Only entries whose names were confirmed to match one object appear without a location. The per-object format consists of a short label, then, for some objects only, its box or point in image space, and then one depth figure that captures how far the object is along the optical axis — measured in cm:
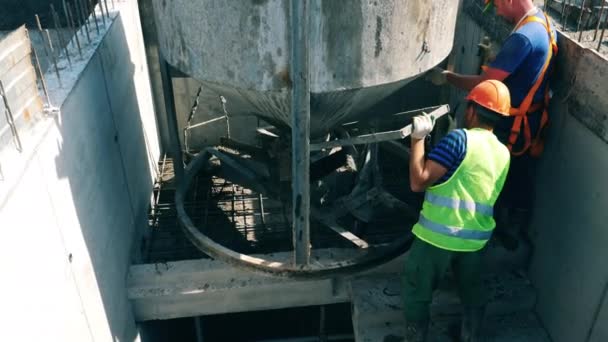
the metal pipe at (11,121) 286
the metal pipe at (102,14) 506
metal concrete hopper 334
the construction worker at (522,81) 396
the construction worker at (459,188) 338
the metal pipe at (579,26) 431
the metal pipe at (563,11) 458
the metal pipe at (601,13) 422
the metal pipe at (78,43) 436
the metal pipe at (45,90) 343
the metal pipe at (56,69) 386
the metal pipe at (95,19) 494
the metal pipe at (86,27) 465
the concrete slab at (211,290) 497
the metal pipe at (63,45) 396
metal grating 558
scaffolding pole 324
